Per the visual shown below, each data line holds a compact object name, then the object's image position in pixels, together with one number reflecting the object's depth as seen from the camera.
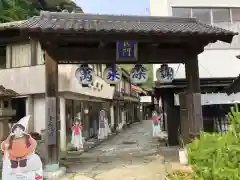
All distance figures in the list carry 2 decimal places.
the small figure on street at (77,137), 16.83
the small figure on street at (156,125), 22.51
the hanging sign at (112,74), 11.16
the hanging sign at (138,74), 11.30
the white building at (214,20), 16.02
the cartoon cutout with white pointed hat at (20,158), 8.28
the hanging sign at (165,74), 11.59
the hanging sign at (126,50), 10.40
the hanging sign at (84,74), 10.82
